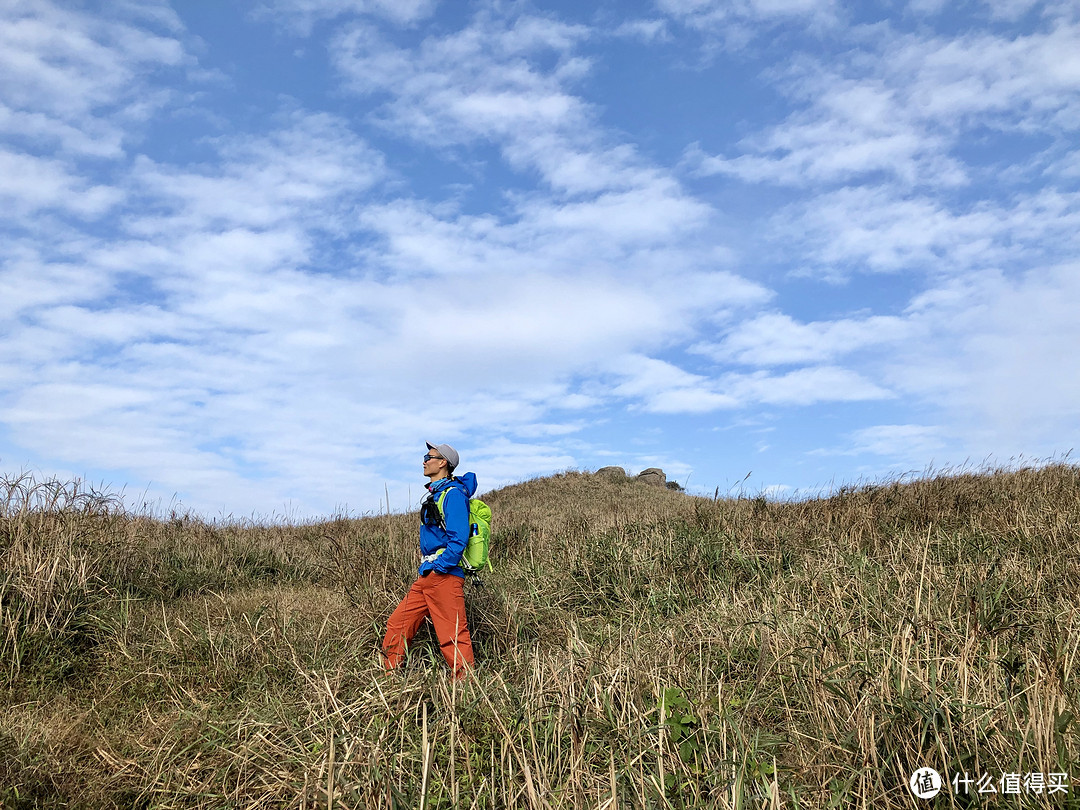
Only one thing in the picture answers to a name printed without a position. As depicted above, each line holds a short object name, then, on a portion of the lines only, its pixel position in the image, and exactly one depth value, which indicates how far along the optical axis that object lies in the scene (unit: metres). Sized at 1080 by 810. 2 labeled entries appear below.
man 5.52
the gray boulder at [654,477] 27.08
